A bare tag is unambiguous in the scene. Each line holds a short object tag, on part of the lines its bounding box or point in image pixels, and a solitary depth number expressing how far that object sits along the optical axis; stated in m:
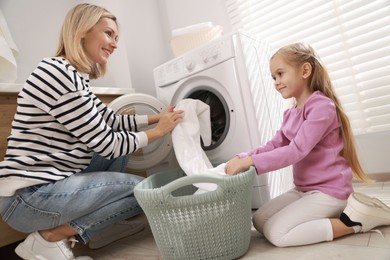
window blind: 1.66
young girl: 0.97
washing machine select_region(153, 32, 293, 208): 1.37
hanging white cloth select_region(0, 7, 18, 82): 1.65
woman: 1.07
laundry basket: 0.89
